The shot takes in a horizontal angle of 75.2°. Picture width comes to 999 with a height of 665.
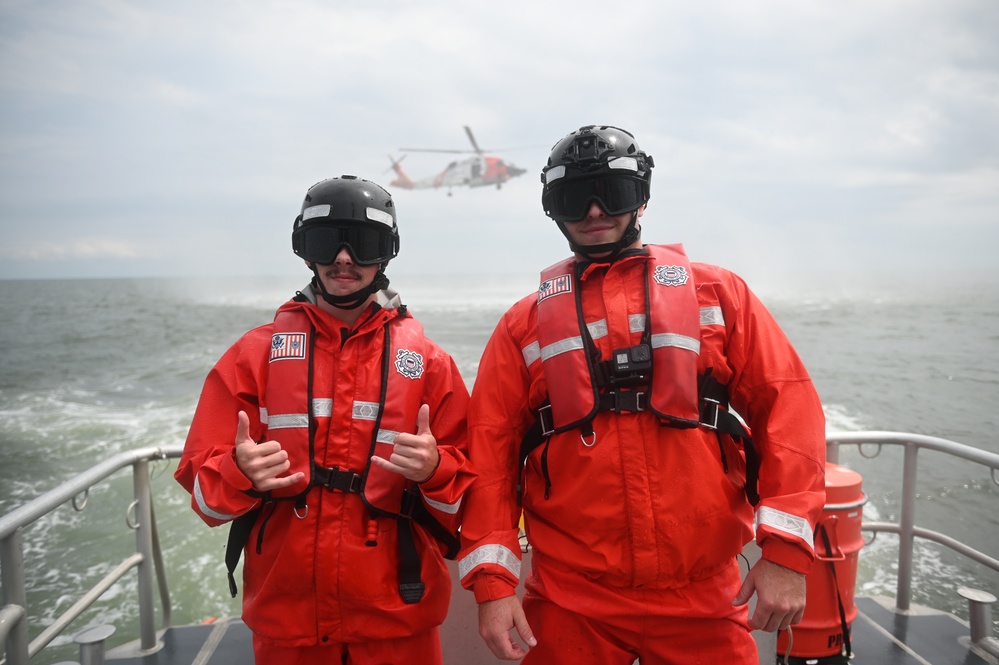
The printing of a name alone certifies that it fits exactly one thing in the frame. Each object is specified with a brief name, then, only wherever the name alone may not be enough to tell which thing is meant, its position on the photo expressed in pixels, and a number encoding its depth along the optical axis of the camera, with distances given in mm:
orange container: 2770
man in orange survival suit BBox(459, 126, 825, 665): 1799
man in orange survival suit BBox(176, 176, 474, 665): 1905
